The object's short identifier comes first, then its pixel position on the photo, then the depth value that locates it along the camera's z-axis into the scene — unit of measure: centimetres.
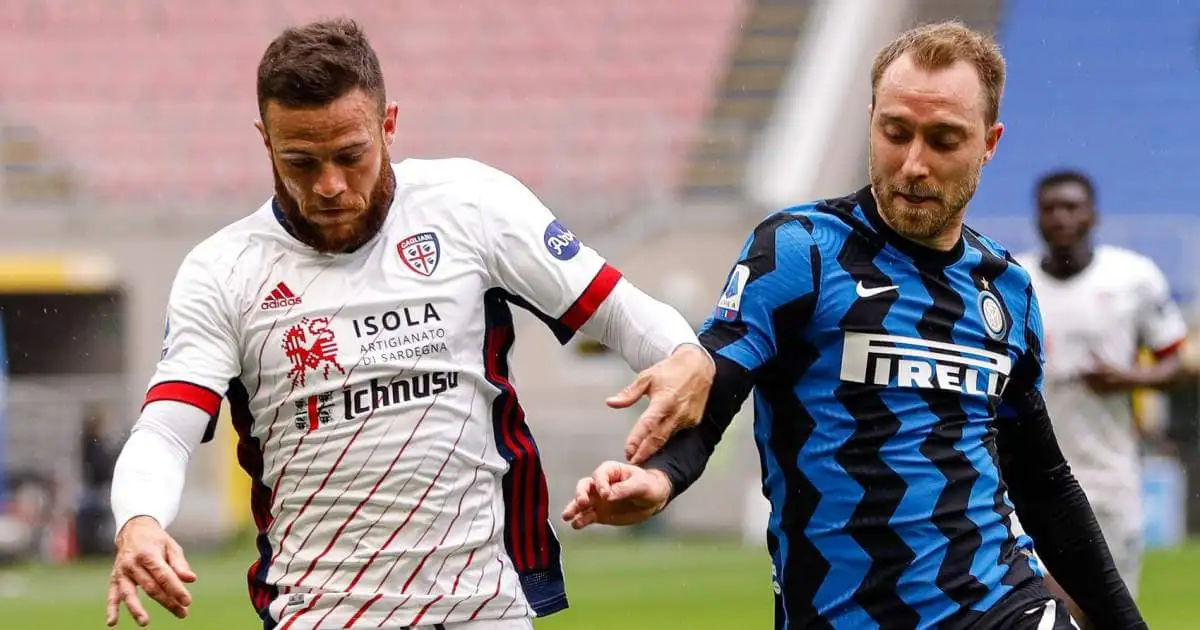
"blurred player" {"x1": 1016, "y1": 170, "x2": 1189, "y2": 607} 1595
